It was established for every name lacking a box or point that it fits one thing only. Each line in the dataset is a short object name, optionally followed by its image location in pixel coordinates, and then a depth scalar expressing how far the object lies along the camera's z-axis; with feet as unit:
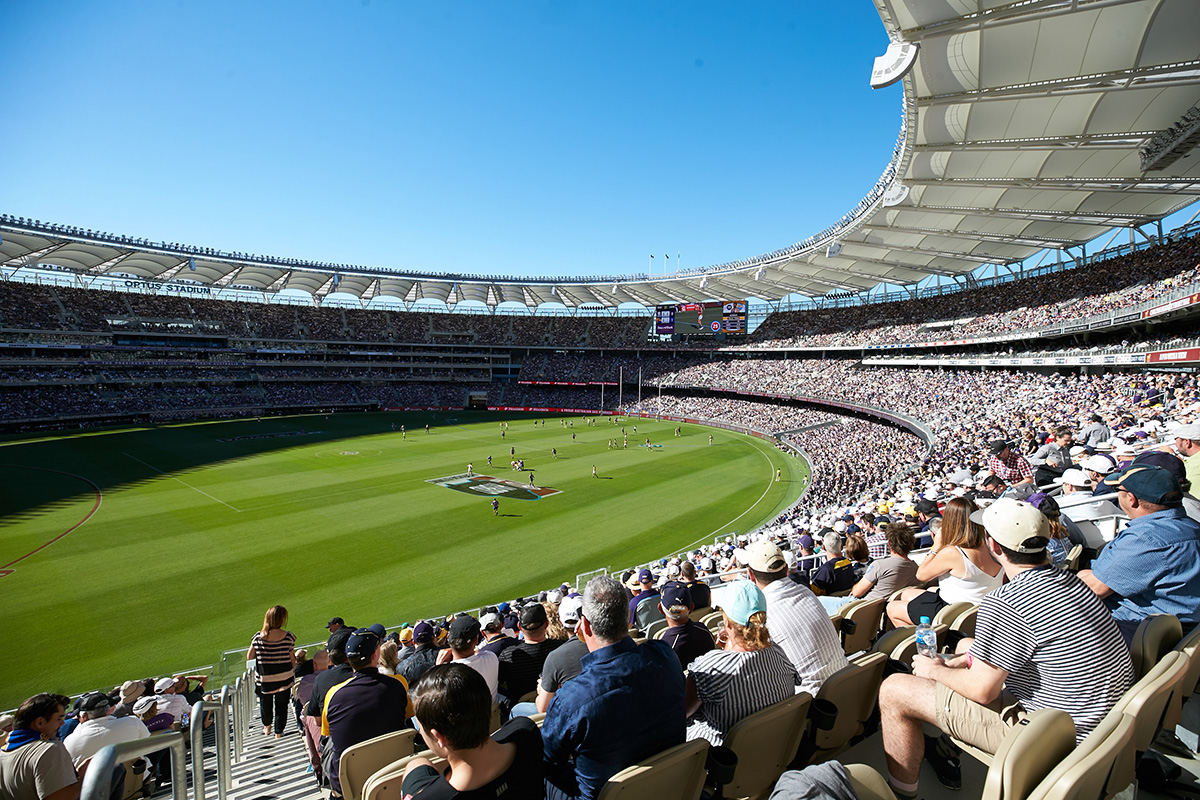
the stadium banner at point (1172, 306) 67.44
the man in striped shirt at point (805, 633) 12.84
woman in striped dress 27.89
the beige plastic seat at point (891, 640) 15.14
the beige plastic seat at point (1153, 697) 8.76
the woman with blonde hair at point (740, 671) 11.19
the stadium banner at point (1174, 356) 65.05
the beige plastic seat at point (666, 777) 9.02
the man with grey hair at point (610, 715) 9.55
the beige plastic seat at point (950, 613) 15.37
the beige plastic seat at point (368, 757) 12.38
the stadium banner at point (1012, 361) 81.60
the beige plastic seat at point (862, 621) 17.31
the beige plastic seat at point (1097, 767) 7.00
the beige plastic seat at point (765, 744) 10.62
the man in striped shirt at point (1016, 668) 10.02
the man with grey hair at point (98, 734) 16.83
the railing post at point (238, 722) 22.70
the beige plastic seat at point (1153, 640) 11.07
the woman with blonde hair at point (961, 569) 16.94
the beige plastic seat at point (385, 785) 10.53
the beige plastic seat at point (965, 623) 14.90
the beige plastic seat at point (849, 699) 11.76
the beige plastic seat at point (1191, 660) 10.51
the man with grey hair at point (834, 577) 25.31
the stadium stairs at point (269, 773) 17.74
